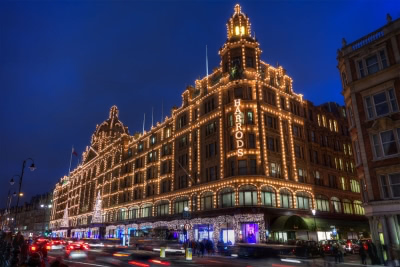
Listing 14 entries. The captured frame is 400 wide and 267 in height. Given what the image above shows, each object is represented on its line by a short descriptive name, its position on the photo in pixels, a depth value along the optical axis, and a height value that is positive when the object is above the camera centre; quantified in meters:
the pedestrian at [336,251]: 28.24 -1.95
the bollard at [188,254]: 29.39 -2.02
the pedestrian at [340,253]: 27.99 -2.03
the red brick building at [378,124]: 26.50 +8.98
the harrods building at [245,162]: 44.34 +10.92
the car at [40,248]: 27.27 -1.23
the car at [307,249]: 31.23 -1.92
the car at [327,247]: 34.42 -1.92
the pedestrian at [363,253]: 26.39 -1.98
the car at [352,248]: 39.59 -2.30
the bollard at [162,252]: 29.50 -1.80
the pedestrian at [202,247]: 36.03 -1.80
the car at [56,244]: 46.47 -1.51
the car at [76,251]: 28.45 -1.55
